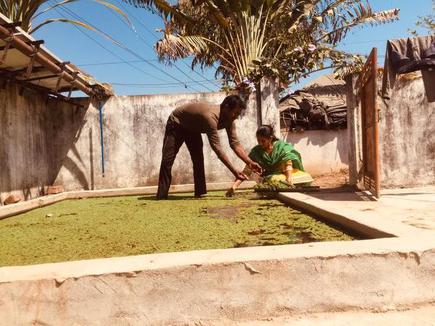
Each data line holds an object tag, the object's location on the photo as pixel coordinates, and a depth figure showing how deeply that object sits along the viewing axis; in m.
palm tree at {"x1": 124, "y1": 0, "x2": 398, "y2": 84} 9.32
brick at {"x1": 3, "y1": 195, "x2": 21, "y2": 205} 5.56
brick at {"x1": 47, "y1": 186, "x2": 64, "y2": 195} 6.90
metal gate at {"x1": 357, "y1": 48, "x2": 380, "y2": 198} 3.92
